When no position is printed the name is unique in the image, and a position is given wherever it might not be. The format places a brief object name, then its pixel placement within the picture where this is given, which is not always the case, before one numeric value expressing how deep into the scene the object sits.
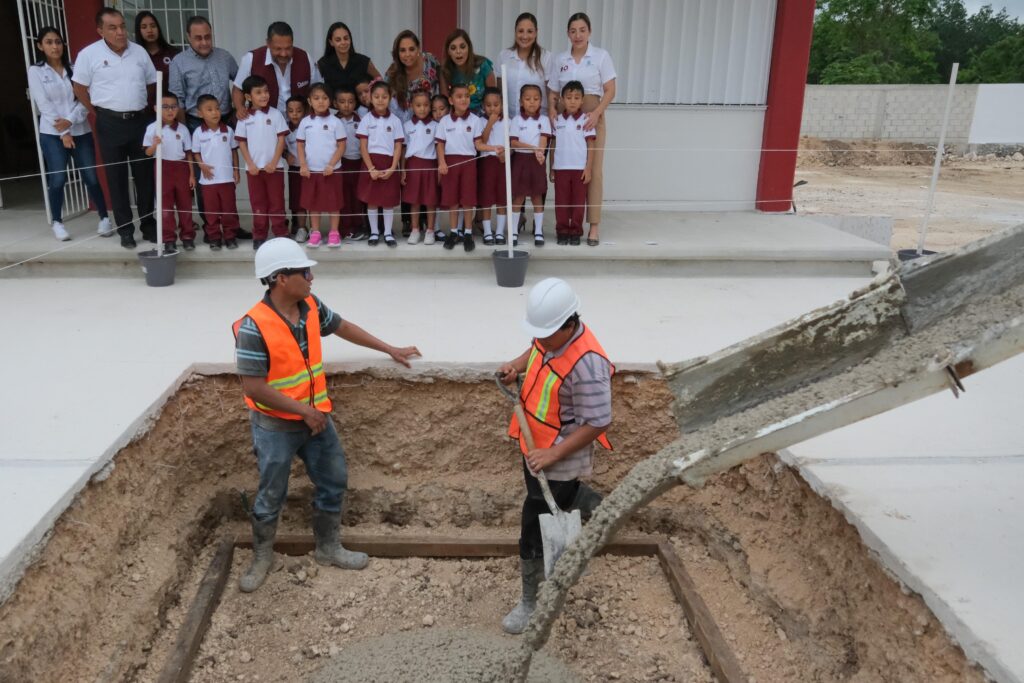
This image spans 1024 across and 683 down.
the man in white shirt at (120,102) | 6.35
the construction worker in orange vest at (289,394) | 3.66
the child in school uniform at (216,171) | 6.46
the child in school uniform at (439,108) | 6.59
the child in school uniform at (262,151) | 6.40
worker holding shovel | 3.31
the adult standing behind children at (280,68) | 6.57
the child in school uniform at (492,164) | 6.57
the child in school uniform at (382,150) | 6.45
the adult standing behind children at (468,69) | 6.56
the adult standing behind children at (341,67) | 6.79
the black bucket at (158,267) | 6.26
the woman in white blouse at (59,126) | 6.59
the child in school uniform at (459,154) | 6.61
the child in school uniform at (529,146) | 6.59
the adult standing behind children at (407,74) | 6.57
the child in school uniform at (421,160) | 6.61
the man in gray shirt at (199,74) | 6.55
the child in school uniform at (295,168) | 6.54
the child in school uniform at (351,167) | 6.59
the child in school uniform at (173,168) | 6.37
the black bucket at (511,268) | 6.36
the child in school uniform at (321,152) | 6.46
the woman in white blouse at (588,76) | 6.65
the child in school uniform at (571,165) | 6.68
